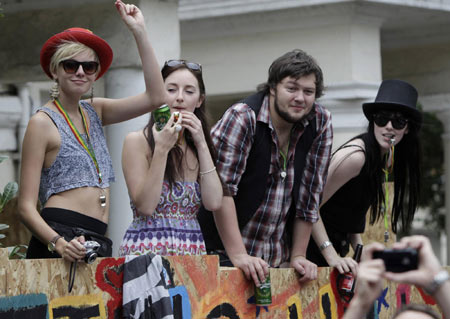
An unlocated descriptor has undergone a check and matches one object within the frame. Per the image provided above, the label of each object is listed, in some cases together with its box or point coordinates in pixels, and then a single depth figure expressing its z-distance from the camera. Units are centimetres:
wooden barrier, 655
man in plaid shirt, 911
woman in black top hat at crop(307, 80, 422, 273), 1036
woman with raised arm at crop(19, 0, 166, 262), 753
